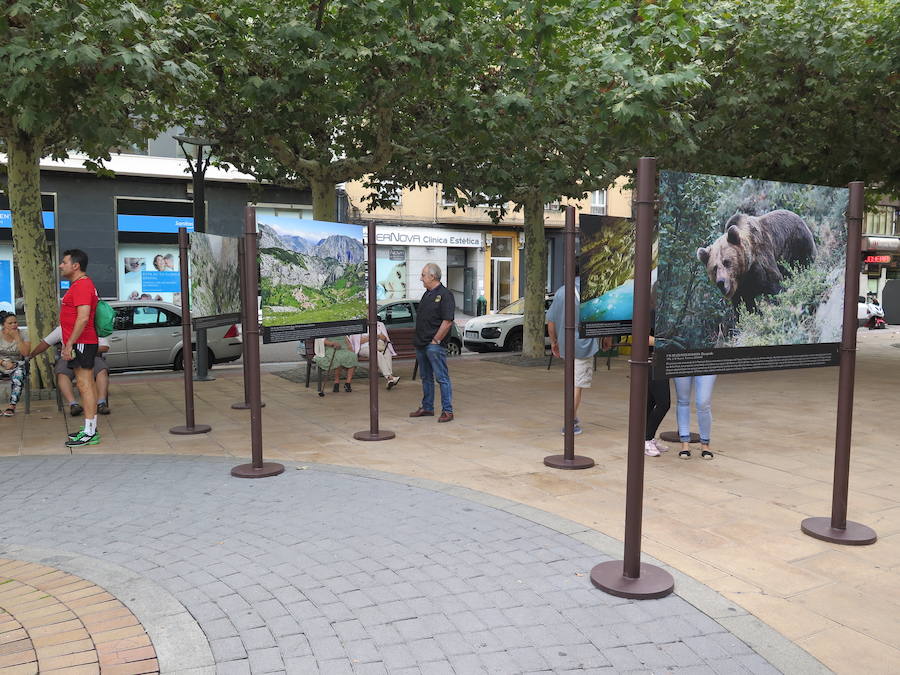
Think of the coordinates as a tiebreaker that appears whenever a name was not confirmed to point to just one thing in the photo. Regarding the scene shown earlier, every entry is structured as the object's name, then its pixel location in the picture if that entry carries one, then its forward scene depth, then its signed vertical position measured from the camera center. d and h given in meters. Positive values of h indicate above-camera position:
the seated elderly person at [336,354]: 10.83 -1.21
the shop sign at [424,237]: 30.86 +1.35
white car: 17.38 -1.43
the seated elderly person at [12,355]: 8.78 -1.07
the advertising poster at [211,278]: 7.86 -0.11
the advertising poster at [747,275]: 3.98 -0.01
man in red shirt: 7.04 -0.61
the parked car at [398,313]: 14.88 -0.85
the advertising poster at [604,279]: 7.22 -0.08
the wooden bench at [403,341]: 12.85 -1.20
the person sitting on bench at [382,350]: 10.94 -1.16
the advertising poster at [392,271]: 31.31 -0.06
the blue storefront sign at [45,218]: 22.62 +1.41
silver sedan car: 13.30 -1.23
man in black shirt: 8.38 -0.61
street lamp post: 11.97 +1.03
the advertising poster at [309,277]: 6.65 -0.08
